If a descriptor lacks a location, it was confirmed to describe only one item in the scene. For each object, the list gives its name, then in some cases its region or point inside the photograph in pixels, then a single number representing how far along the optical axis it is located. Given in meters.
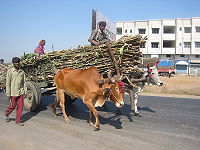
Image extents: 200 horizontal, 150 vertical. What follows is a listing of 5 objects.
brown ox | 5.01
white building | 42.94
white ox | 6.52
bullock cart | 5.61
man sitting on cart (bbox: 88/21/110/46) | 7.10
